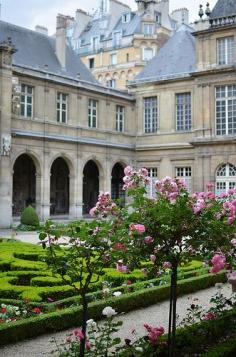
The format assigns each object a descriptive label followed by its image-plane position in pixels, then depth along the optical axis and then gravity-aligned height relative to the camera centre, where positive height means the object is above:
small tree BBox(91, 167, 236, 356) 5.41 -0.35
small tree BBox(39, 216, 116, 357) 5.21 -0.51
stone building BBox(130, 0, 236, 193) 26.81 +4.66
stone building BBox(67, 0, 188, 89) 52.28 +16.06
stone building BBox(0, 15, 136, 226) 23.92 +3.28
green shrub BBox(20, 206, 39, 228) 22.70 -0.93
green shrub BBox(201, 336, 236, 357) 5.39 -1.57
